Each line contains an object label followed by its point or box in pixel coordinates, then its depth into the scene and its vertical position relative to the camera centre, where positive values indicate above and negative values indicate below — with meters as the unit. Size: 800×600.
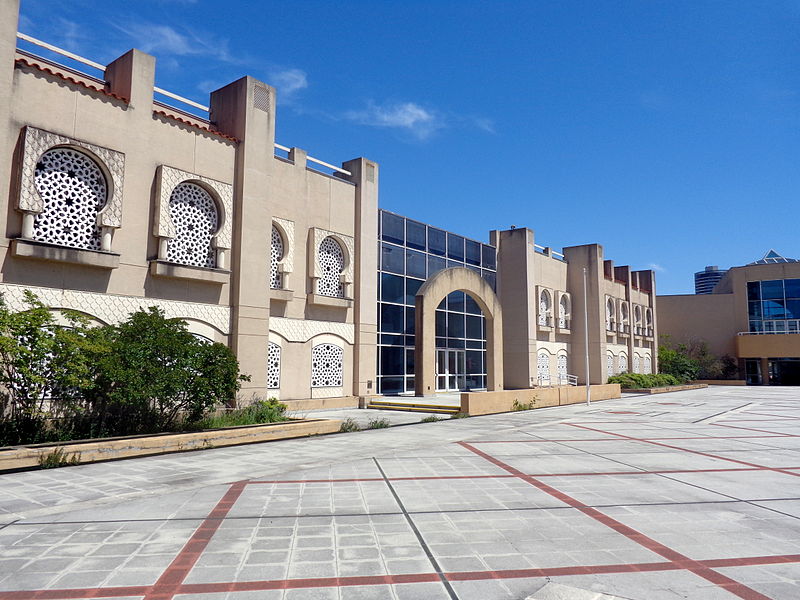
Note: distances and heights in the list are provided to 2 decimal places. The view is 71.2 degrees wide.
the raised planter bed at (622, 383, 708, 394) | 40.78 -1.80
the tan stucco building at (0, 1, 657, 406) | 14.09 +4.19
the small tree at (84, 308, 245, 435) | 12.37 -0.31
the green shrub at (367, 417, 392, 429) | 16.90 -1.83
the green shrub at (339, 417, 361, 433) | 16.20 -1.83
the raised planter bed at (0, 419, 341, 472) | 10.13 -1.73
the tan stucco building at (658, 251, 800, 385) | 56.22 +4.87
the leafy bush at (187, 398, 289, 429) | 15.05 -1.53
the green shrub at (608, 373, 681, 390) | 42.28 -1.14
